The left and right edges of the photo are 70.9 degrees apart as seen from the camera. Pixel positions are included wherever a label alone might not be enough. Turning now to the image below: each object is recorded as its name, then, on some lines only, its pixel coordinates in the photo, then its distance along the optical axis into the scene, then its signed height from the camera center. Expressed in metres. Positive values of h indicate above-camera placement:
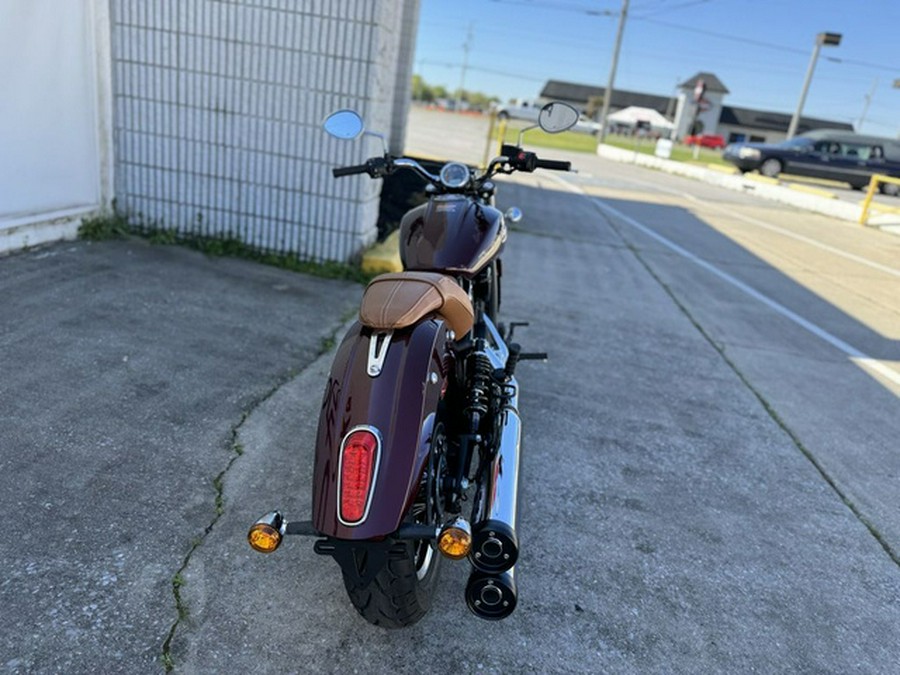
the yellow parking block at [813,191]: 15.99 -0.49
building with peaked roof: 65.31 +4.39
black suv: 22.59 +0.51
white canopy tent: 42.44 +1.77
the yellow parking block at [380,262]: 5.63 -1.30
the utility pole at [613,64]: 35.03 +3.95
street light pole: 28.16 +5.47
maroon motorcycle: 1.74 -1.00
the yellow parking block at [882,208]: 14.18 -0.57
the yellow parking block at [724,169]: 22.88 -0.40
